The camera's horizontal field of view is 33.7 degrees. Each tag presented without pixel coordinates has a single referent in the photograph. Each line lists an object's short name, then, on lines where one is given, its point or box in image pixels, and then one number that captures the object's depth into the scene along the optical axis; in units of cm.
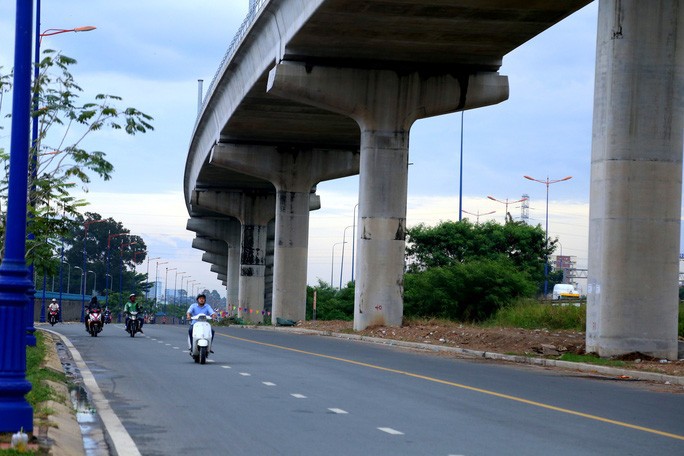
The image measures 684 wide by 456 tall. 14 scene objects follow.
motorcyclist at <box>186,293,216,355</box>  2432
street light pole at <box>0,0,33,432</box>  996
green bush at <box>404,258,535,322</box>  5159
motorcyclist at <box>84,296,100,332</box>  3953
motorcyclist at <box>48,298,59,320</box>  6200
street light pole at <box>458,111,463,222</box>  7350
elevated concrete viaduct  2494
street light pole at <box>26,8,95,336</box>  2266
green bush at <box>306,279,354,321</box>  9835
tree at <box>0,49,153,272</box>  2148
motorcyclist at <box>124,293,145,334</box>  3972
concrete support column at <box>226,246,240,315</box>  10231
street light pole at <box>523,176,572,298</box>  8168
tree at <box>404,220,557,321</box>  5194
